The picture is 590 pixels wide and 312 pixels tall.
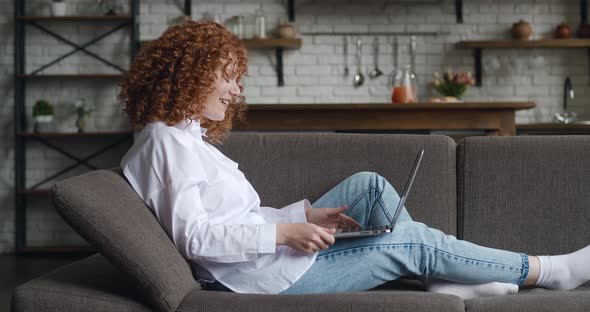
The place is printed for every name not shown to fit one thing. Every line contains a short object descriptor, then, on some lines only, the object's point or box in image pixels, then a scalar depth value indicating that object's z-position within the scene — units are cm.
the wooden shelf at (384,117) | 465
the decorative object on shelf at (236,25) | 532
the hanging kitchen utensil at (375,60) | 551
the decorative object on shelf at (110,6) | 543
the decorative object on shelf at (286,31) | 536
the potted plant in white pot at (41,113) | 530
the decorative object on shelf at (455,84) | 511
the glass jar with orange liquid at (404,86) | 494
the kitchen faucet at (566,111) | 532
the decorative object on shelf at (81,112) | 536
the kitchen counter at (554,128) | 510
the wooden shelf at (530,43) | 528
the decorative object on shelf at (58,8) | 532
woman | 186
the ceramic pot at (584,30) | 536
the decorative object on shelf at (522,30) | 534
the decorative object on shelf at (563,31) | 535
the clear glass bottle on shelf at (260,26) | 535
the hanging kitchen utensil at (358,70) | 550
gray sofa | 236
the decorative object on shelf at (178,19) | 538
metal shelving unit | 532
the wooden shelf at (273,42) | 529
